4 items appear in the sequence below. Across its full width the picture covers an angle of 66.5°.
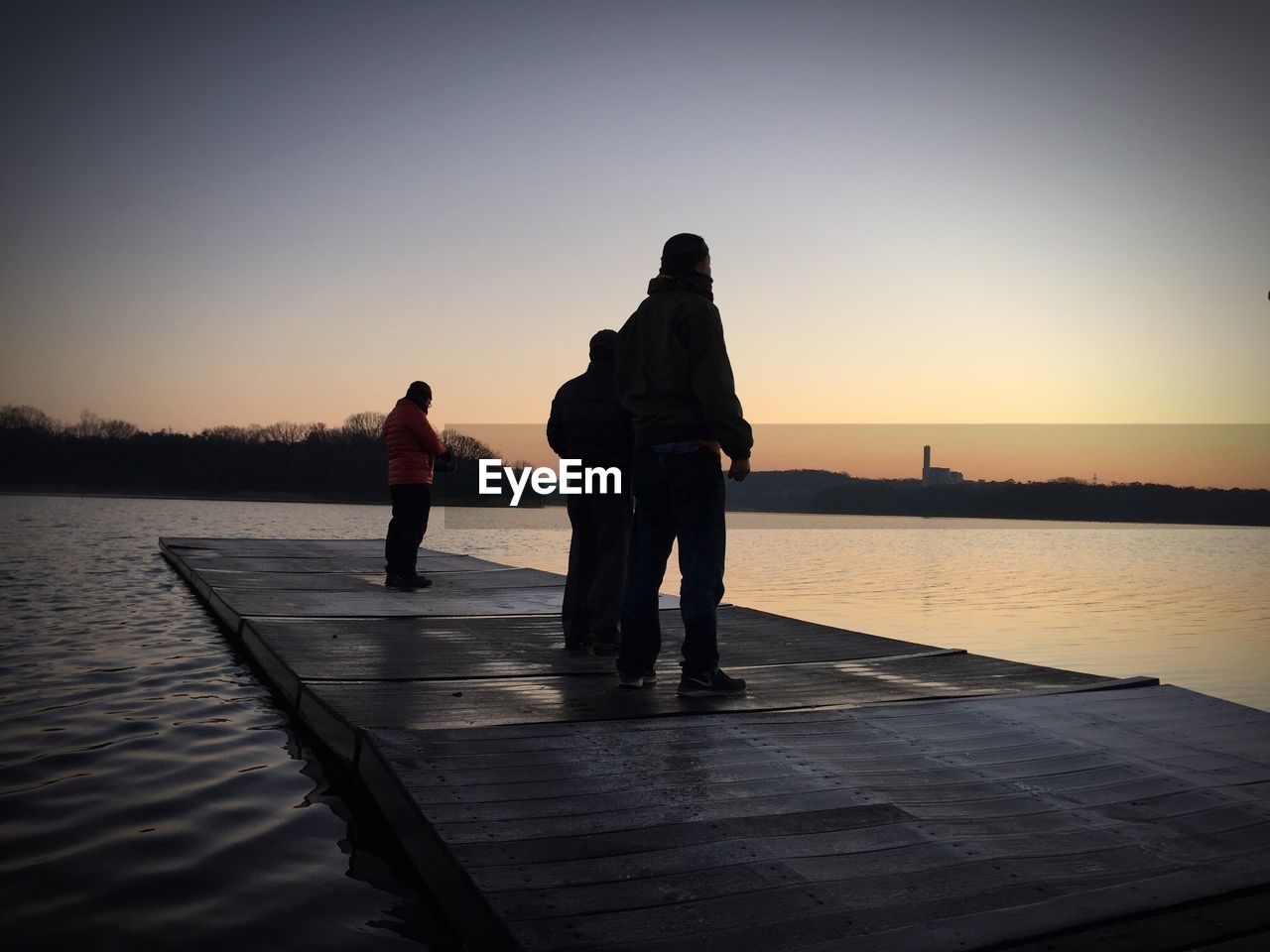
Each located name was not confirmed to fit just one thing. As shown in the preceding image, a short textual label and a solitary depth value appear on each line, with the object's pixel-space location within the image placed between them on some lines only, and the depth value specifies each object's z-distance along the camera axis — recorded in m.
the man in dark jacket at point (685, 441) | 4.46
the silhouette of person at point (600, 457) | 6.18
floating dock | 2.47
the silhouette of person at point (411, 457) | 9.80
